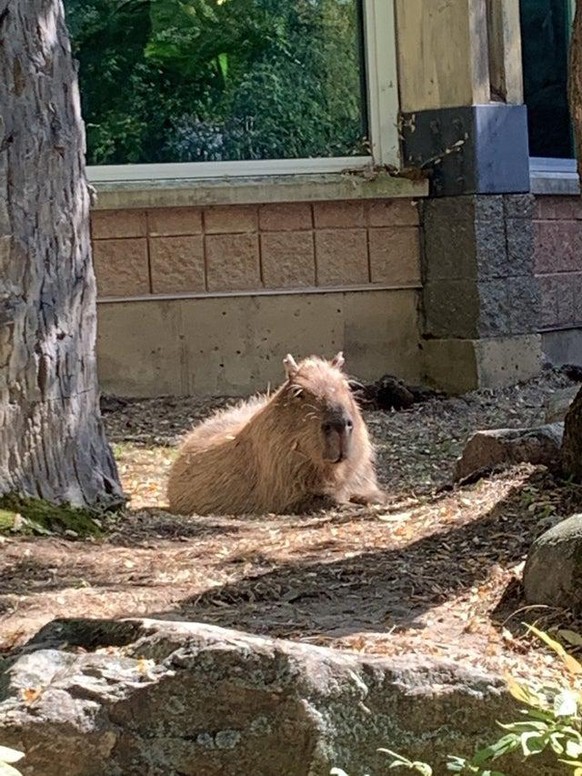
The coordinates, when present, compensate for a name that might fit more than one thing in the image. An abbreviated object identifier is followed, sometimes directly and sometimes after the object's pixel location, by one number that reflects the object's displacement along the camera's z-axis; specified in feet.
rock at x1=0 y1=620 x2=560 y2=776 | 7.86
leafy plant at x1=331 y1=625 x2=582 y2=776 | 7.02
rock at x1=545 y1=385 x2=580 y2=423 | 25.00
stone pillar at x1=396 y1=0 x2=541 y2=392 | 33.24
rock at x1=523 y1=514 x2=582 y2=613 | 12.53
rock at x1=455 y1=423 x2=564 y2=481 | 19.42
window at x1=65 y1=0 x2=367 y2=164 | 33.99
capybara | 22.79
